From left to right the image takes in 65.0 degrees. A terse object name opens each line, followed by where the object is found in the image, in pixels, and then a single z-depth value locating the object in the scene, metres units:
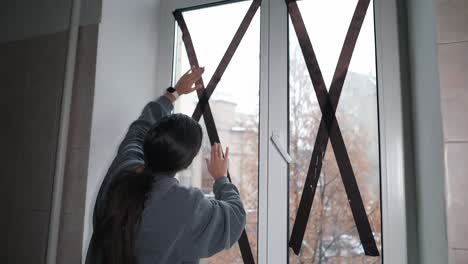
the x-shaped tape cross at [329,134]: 1.24
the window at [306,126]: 1.19
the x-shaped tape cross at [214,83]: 1.45
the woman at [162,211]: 0.89
